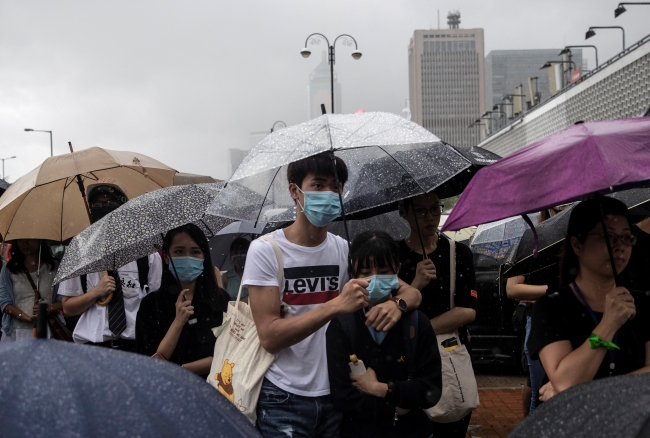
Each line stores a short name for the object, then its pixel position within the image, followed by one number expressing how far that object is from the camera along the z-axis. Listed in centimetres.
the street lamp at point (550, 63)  4578
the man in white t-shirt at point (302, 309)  290
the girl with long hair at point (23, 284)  566
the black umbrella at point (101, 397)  131
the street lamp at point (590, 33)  2964
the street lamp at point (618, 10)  2334
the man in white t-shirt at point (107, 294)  467
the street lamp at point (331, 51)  1998
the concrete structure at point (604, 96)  2297
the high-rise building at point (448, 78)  17675
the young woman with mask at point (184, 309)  393
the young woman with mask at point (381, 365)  292
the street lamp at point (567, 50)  3417
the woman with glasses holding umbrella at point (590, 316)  252
